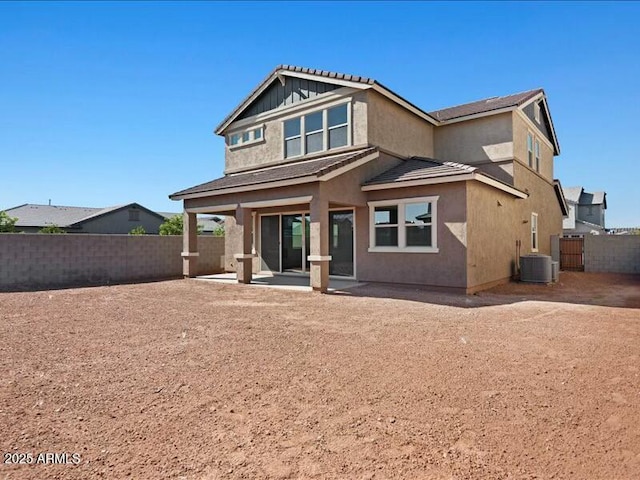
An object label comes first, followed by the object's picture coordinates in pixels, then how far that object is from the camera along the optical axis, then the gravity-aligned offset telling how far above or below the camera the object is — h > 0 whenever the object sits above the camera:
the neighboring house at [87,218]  36.19 +2.59
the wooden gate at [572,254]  19.05 -0.79
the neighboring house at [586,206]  44.50 +4.13
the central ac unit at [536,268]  13.66 -1.12
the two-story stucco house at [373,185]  11.19 +1.86
